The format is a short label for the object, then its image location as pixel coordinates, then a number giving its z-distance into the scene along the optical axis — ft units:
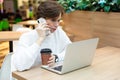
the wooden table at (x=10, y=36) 10.11
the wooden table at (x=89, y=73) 4.09
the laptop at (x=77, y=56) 4.14
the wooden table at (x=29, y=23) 17.30
